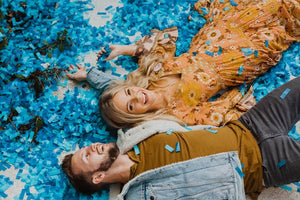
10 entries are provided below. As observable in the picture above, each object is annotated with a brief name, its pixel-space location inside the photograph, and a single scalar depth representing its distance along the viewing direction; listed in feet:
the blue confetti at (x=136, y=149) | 6.05
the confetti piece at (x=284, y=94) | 6.17
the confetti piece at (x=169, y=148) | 5.88
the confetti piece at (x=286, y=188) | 6.51
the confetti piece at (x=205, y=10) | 8.84
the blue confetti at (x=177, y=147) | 5.86
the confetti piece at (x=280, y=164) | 5.68
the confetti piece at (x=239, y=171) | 5.57
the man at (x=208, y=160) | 5.60
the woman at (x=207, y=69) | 6.79
